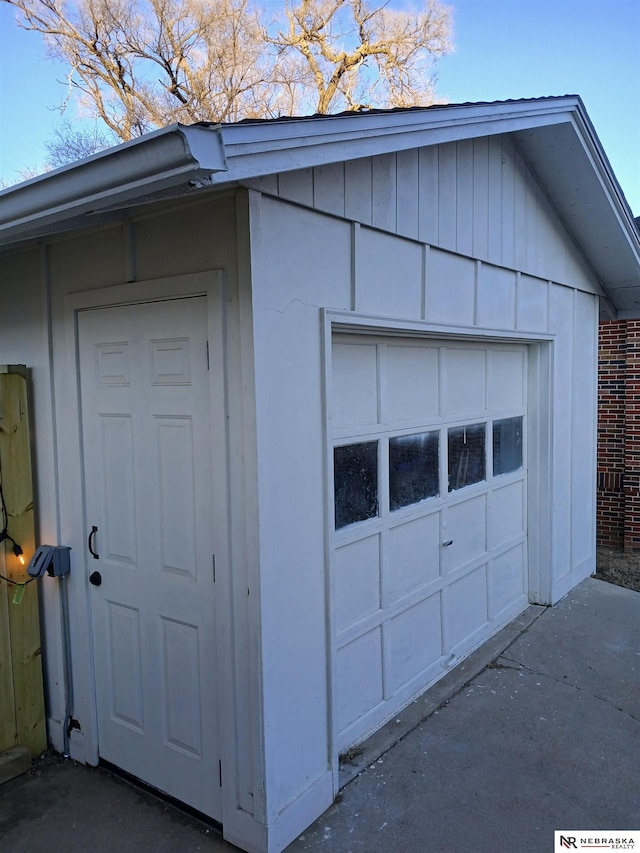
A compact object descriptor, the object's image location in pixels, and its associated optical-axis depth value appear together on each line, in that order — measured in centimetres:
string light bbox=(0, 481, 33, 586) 346
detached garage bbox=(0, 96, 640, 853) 269
